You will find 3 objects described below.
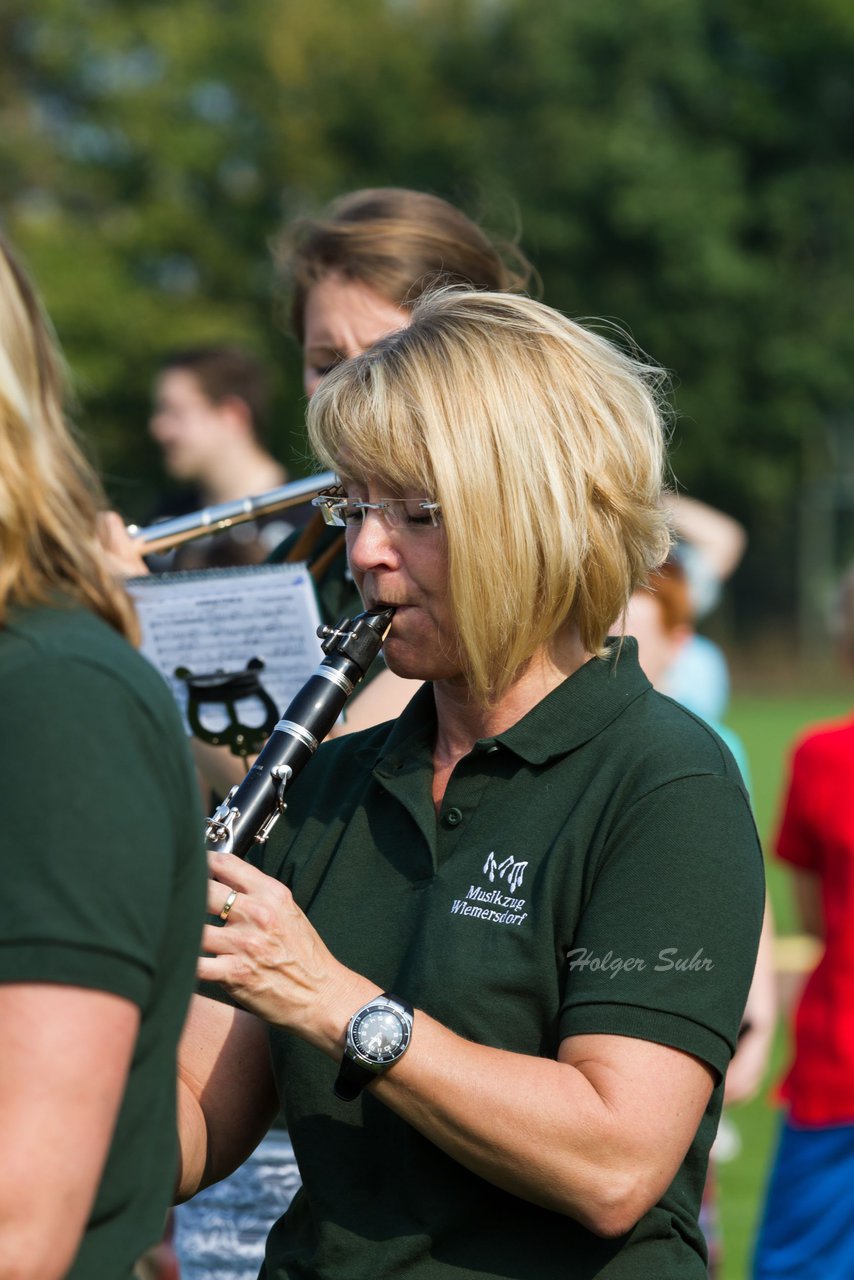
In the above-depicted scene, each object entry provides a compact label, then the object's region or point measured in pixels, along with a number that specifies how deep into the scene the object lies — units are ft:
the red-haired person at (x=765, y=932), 28.71
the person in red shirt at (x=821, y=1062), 31.07
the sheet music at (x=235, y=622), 19.56
